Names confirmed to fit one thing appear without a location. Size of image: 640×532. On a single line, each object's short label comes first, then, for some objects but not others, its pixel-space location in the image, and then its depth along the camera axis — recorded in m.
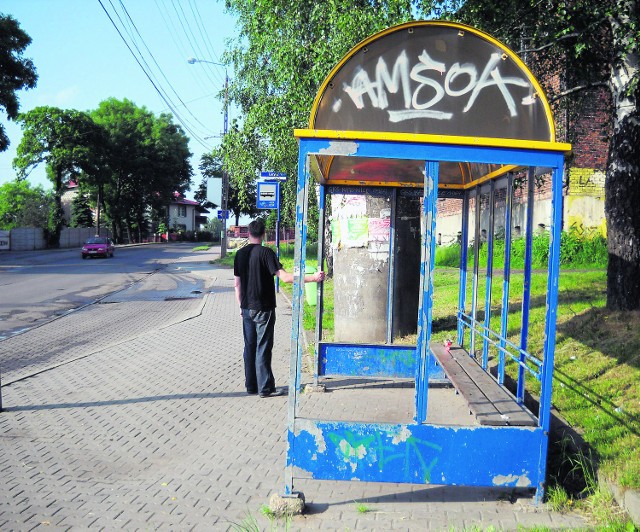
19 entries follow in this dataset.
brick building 18.19
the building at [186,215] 107.30
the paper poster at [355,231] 8.48
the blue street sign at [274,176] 16.69
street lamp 36.99
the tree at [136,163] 71.50
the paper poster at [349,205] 8.29
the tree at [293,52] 11.01
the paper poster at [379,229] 8.38
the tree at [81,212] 72.88
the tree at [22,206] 64.94
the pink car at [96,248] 41.50
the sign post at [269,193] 16.97
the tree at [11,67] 37.69
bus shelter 4.20
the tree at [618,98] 7.79
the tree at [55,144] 61.53
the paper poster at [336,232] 8.55
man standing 6.93
